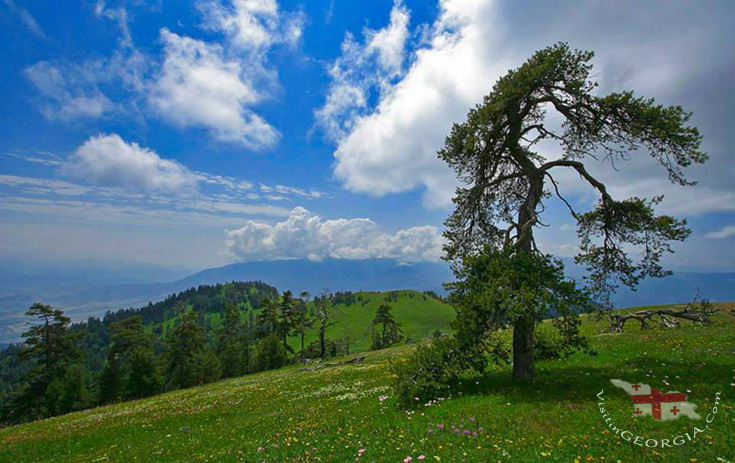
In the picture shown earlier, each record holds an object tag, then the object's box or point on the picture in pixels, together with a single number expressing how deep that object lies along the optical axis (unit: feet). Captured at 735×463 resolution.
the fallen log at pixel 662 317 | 76.23
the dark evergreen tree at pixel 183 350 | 208.95
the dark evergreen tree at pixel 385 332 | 271.28
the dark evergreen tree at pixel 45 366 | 154.30
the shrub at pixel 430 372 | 40.02
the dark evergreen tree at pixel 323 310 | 202.08
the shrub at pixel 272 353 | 238.07
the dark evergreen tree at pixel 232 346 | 249.75
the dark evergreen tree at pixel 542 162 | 37.73
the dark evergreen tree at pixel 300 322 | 242.62
